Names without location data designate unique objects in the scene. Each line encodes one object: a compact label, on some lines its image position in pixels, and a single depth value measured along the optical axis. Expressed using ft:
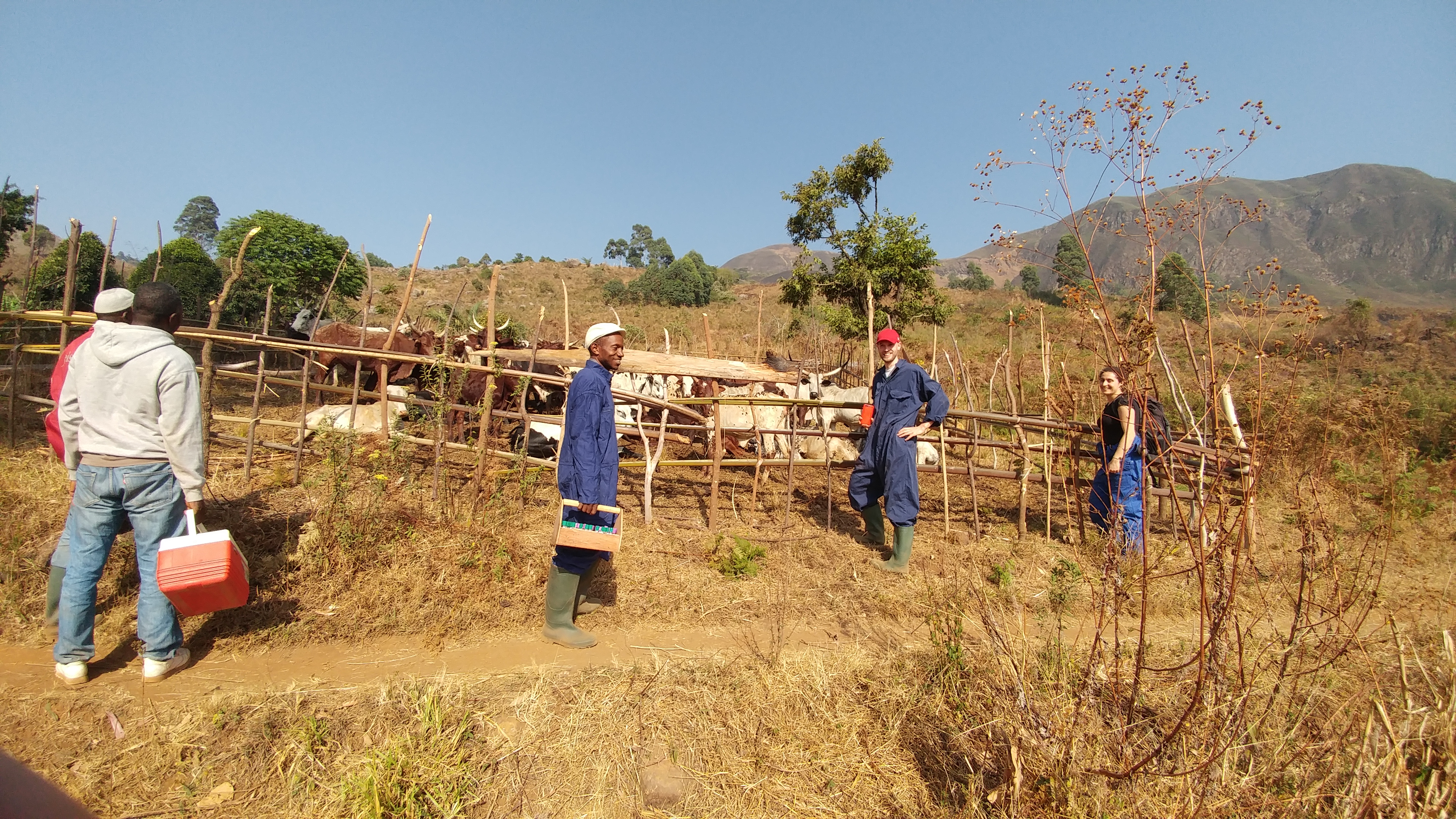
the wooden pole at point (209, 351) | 15.97
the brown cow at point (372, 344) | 26.55
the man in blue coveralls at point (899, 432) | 15.70
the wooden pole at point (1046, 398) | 18.80
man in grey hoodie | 9.41
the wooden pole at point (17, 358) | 17.75
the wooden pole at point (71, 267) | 17.01
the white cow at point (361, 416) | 21.44
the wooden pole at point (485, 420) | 17.08
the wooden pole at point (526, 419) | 16.80
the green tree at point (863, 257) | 43.73
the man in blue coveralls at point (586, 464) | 11.02
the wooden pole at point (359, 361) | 17.54
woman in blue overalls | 15.56
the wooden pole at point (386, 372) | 18.21
